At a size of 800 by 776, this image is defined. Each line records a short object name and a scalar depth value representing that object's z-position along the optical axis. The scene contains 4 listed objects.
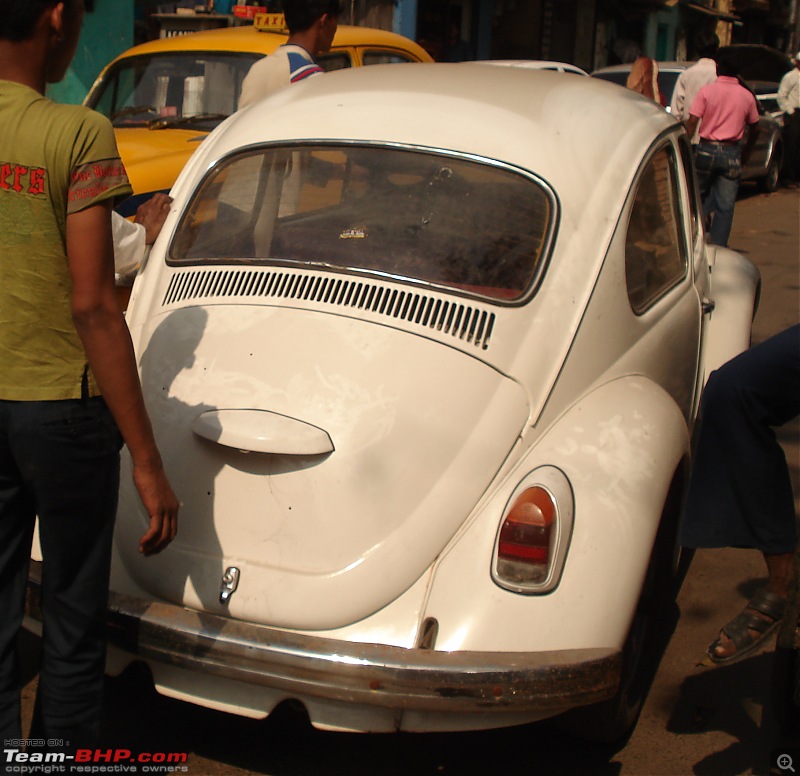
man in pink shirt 9.06
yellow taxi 6.95
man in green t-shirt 2.24
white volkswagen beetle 2.73
